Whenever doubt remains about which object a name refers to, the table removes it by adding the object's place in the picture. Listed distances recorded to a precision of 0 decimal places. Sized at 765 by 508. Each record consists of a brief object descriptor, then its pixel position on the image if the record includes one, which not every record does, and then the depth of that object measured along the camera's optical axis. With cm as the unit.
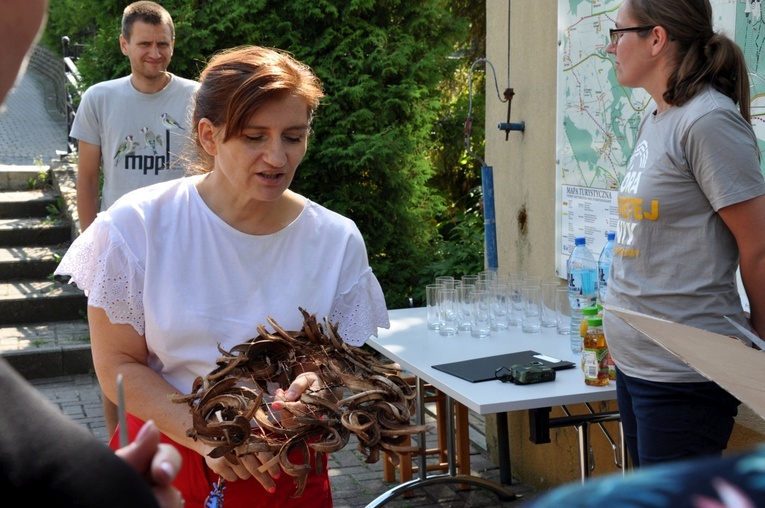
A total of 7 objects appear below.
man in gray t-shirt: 528
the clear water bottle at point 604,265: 384
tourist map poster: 418
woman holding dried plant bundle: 221
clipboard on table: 356
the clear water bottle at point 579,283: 393
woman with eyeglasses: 256
